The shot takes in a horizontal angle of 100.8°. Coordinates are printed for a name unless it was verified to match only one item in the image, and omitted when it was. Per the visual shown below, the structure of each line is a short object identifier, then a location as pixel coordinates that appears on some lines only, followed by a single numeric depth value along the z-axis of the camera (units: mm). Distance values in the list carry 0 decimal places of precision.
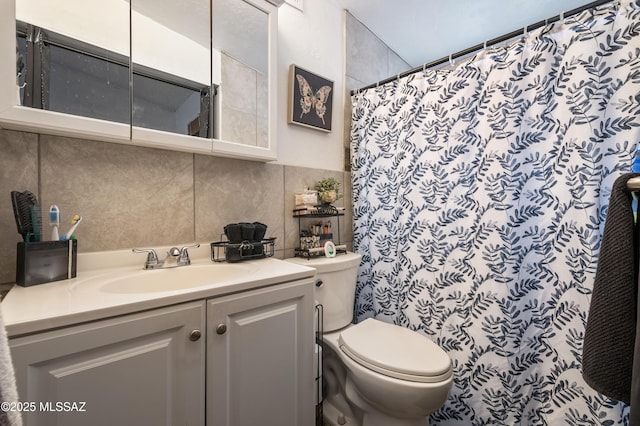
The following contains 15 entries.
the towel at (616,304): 567
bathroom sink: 888
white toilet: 999
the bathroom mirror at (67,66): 779
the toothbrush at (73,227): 863
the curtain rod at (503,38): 1001
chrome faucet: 1027
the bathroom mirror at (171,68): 1002
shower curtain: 974
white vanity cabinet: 570
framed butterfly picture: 1536
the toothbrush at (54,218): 839
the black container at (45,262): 766
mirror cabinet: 812
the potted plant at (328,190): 1583
